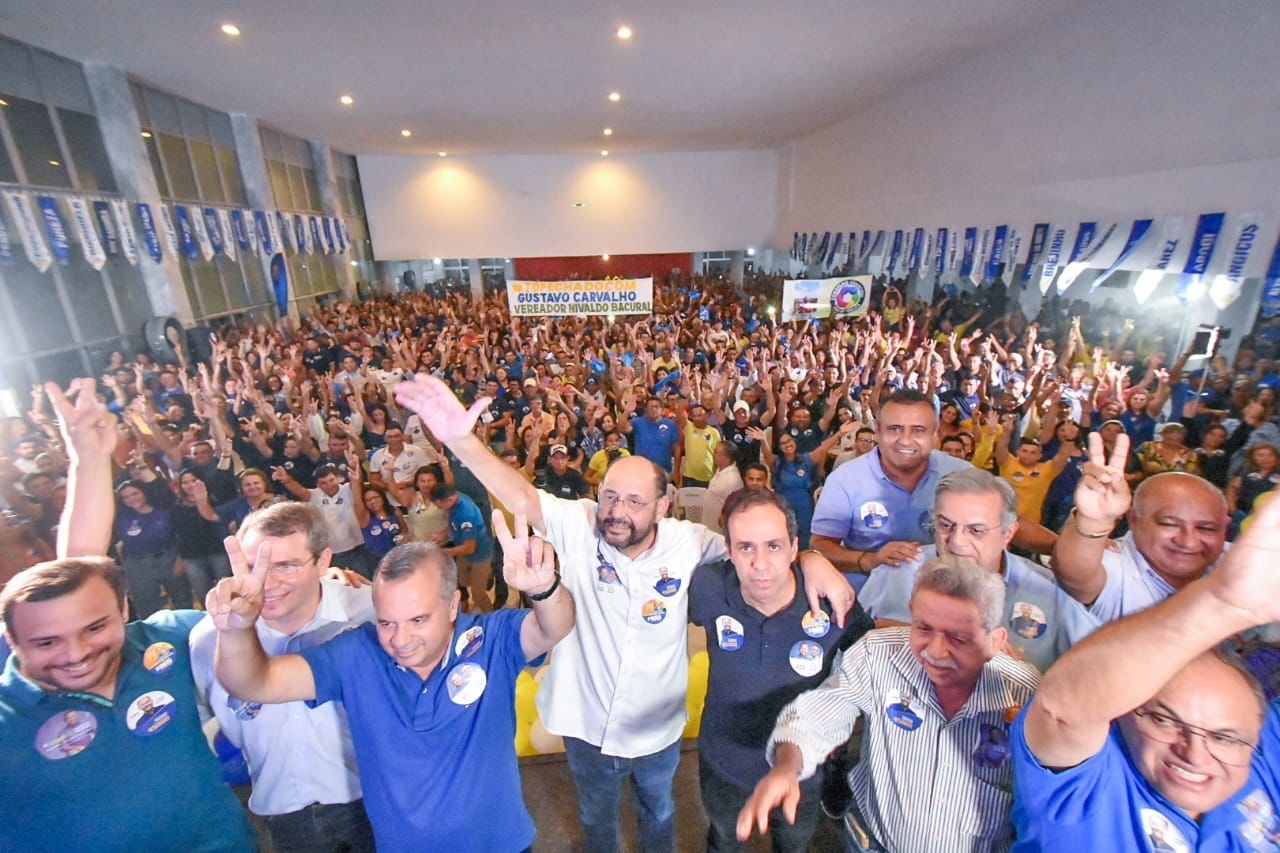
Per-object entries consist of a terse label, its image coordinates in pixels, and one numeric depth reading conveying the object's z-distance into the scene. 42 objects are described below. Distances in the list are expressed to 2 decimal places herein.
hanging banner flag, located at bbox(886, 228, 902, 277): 11.91
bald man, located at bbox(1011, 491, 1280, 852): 0.93
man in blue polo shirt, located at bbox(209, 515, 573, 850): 1.61
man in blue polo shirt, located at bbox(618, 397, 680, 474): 5.40
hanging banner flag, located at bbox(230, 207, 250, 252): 11.56
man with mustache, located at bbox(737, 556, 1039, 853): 1.50
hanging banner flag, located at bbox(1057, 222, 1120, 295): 6.90
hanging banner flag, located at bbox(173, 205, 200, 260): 9.87
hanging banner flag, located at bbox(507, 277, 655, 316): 7.74
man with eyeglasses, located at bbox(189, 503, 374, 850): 1.88
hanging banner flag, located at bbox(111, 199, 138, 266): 8.57
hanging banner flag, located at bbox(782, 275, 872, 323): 7.64
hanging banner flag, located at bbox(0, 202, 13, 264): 6.78
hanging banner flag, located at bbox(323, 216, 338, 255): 15.57
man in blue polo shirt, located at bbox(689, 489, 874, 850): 1.87
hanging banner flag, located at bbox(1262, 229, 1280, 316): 4.91
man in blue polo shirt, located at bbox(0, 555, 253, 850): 1.55
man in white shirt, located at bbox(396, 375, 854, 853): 2.07
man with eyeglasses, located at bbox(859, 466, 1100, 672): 1.92
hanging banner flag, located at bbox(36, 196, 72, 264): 7.23
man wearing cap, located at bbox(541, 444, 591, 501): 4.51
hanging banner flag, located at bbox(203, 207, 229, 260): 10.65
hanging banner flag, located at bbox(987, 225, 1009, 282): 8.75
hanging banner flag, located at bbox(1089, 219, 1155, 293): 6.38
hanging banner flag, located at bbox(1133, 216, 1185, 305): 6.02
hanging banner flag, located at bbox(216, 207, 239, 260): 11.05
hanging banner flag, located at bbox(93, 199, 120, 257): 8.27
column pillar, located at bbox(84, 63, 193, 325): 8.63
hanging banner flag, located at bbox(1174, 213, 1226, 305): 5.57
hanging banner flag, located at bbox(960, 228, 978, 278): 9.42
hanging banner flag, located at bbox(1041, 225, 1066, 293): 7.58
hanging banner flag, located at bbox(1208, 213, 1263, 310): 5.16
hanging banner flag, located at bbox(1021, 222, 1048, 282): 7.89
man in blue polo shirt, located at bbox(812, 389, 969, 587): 2.63
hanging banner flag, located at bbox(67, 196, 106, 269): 7.83
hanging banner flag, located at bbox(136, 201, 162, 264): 9.04
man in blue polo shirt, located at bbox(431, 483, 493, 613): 3.98
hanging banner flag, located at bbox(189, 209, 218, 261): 10.20
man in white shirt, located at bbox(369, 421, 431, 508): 4.81
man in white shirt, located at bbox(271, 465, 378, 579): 4.21
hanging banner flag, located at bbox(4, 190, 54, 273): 6.86
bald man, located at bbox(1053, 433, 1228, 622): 1.89
